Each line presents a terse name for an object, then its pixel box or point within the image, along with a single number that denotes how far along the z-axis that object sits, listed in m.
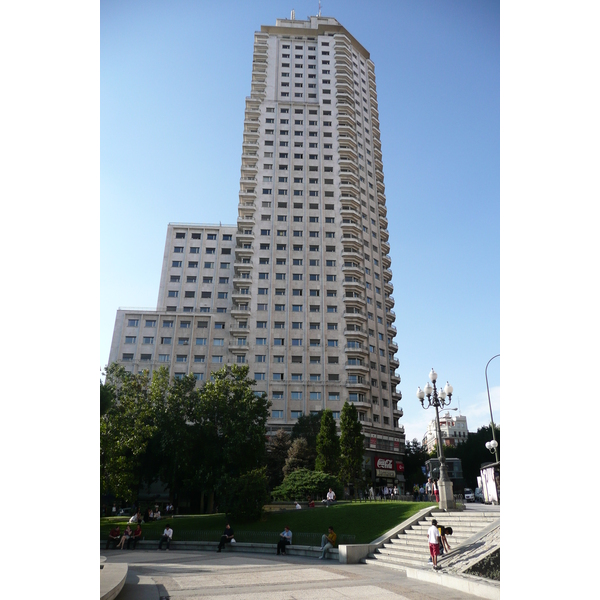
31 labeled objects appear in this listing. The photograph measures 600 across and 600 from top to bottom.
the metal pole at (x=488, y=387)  32.75
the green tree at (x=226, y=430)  31.94
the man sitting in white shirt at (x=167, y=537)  24.09
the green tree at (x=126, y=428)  28.61
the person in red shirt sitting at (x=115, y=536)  25.20
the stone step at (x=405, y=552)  15.99
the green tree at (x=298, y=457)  44.19
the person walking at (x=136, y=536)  25.05
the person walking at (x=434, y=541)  13.13
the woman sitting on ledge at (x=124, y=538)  24.80
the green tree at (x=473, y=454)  68.25
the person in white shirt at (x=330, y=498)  29.41
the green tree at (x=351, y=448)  41.75
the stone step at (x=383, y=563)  15.16
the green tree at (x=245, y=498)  26.36
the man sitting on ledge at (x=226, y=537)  22.36
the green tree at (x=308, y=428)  49.97
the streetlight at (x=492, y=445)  30.99
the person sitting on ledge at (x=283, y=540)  20.69
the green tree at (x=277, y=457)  48.12
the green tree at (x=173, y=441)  32.78
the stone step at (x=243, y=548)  19.98
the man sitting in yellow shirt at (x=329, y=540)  18.80
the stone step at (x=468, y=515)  17.11
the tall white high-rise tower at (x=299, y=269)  60.09
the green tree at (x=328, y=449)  40.72
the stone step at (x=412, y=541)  16.31
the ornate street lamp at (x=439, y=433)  19.89
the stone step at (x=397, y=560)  15.20
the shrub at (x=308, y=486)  31.66
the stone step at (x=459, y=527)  16.57
